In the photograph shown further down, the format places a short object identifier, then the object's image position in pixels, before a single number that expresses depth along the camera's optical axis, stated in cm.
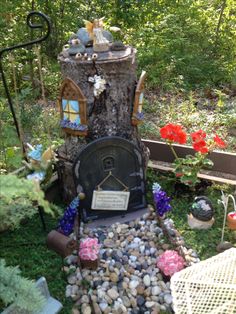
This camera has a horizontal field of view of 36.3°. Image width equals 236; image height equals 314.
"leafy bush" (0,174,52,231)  135
